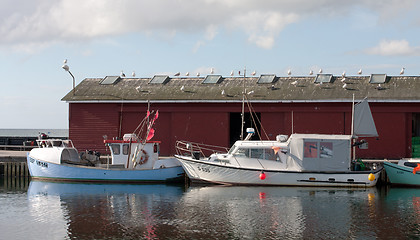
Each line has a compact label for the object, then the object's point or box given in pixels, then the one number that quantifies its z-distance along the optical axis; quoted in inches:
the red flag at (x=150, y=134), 1200.4
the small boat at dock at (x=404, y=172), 1120.8
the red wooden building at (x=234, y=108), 1327.5
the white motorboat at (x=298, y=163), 1095.0
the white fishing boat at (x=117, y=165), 1185.4
